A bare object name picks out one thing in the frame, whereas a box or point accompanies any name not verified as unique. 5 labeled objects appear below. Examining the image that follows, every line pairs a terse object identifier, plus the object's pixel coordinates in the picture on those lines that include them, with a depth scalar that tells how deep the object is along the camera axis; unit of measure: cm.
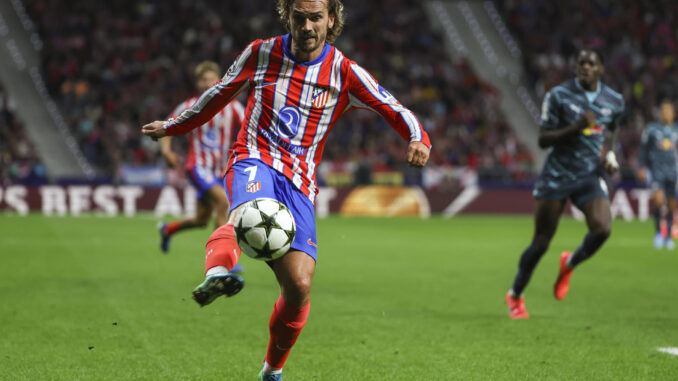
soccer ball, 747
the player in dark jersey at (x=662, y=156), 2975
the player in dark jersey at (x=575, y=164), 1374
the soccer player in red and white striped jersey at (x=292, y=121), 804
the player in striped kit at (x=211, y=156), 1889
